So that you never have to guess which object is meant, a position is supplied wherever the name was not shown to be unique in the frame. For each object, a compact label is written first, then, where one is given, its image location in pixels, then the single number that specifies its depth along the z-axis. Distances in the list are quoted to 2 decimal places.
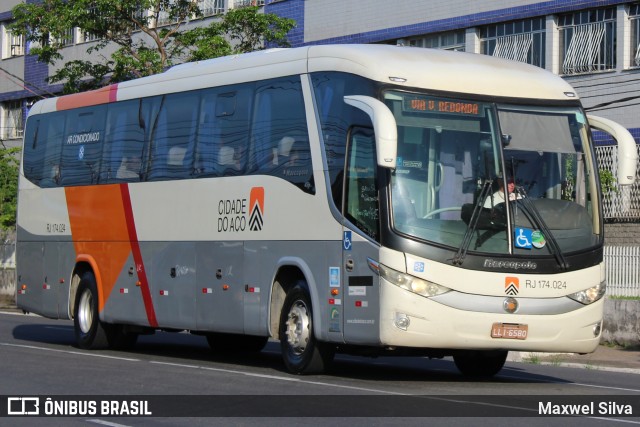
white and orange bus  14.04
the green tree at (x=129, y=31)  33.06
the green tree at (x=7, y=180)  46.56
